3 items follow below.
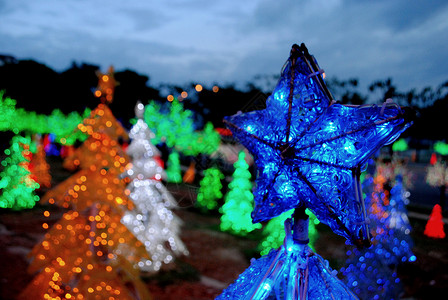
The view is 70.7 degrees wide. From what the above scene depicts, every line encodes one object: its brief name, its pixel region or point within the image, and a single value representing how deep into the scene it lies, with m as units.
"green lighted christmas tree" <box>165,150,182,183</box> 20.55
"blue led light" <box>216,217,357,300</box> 1.83
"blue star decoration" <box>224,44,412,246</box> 1.69
